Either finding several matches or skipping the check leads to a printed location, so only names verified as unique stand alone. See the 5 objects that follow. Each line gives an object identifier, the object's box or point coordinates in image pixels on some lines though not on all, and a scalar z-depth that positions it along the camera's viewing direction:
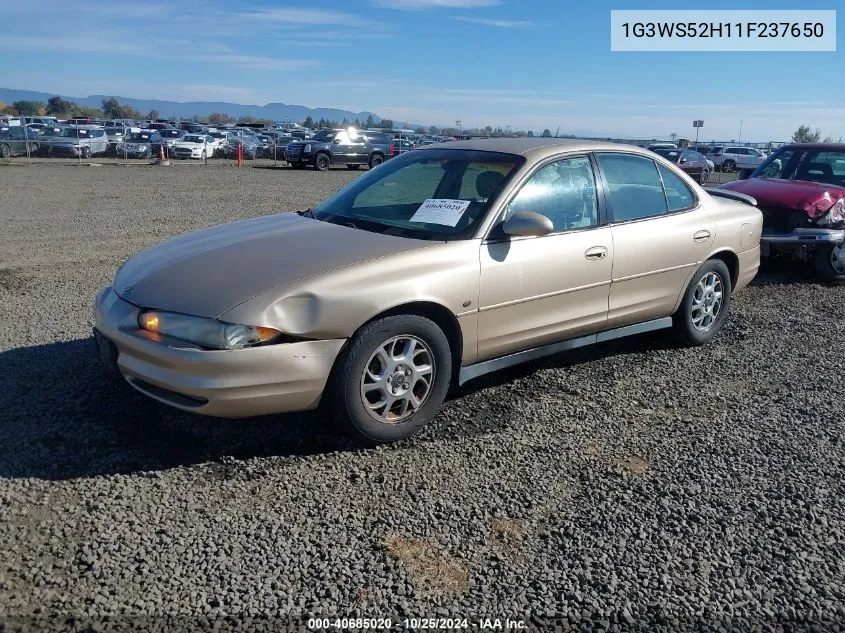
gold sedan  3.55
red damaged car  8.10
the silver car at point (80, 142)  31.11
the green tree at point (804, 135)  53.09
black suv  29.91
